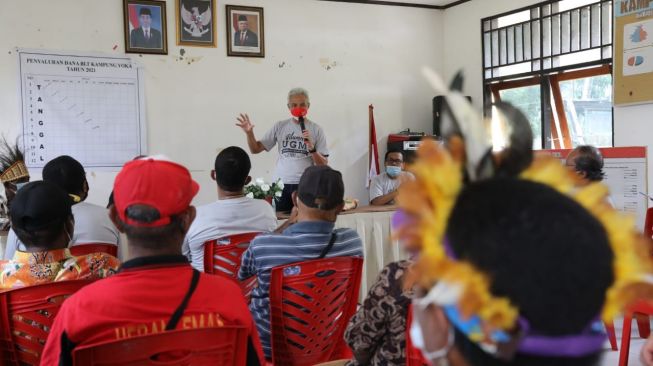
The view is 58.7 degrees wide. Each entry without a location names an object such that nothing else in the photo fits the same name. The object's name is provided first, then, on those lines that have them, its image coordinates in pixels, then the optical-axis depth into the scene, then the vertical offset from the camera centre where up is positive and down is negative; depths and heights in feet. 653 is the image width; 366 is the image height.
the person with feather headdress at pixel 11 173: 11.63 -0.36
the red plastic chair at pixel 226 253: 8.38 -1.48
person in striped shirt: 6.75 -1.08
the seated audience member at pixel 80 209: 8.52 -0.83
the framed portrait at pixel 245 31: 19.02 +3.97
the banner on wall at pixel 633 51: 15.80 +2.58
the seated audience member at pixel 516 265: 2.03 -0.43
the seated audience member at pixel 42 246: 5.60 -0.91
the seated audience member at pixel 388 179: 17.70 -0.93
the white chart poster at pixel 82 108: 16.66 +1.38
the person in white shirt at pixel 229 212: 8.48 -0.91
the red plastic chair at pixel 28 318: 5.25 -1.48
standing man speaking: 16.16 +0.18
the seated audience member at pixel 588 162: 10.83 -0.33
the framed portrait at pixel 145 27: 17.67 +3.89
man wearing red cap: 4.07 -0.99
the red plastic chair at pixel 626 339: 9.51 -3.28
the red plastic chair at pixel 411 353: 4.66 -1.66
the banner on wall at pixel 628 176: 14.32 -0.80
